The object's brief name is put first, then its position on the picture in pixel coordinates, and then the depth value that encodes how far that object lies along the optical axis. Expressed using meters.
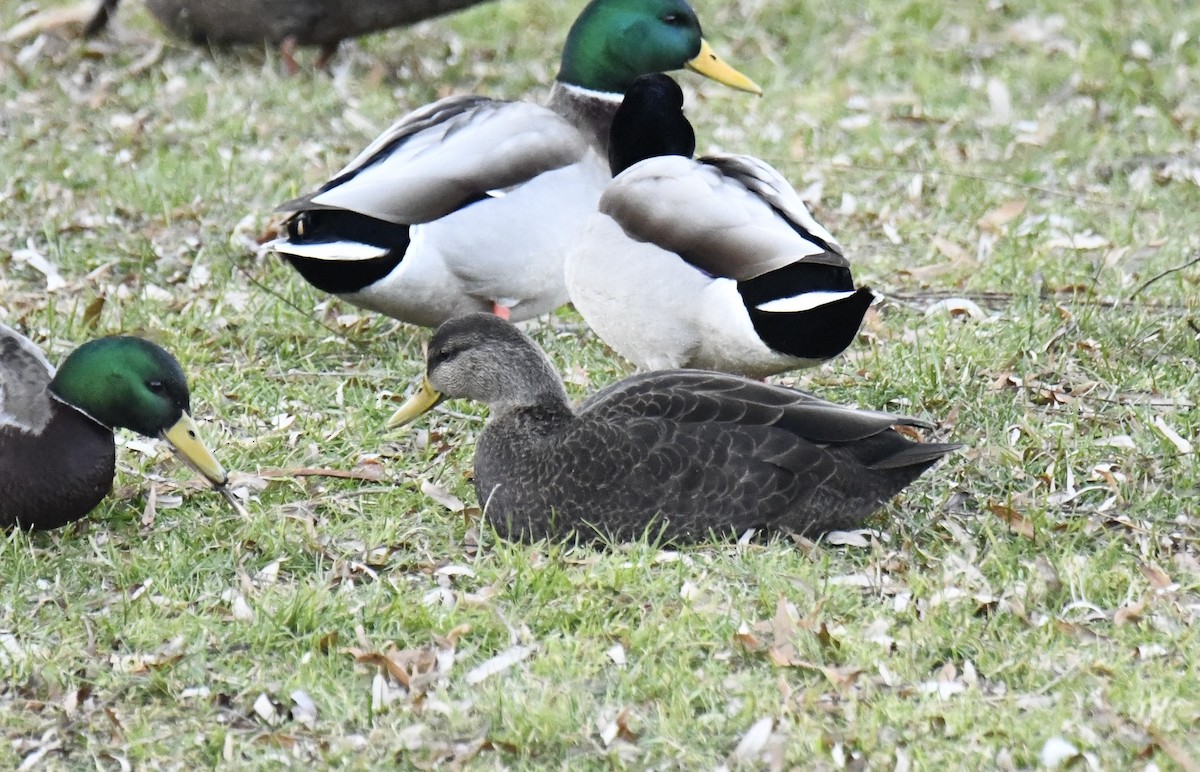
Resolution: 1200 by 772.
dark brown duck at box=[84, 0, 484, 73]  16.55
